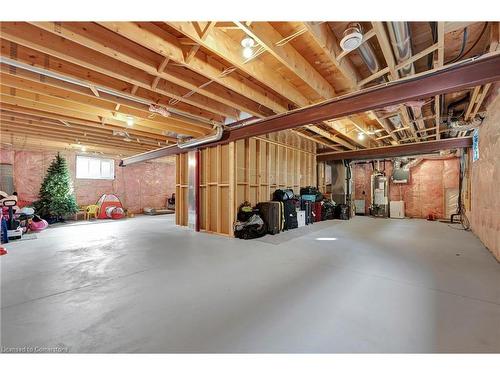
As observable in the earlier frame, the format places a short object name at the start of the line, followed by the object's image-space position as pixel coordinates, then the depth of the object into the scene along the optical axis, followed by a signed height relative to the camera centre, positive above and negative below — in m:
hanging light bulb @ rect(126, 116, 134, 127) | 4.74 +1.52
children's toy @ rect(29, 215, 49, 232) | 5.94 -0.96
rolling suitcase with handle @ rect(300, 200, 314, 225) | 7.16 -0.63
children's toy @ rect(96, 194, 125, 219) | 8.70 -0.73
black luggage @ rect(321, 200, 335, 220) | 8.35 -0.82
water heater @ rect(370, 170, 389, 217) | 9.59 -0.25
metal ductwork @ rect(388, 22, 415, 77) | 2.04 +1.50
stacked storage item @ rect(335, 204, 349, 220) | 8.59 -0.89
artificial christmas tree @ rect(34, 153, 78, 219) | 7.35 -0.12
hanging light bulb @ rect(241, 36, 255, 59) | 2.33 +1.58
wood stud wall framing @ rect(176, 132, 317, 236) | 5.49 +0.38
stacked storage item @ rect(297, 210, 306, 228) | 6.75 -0.91
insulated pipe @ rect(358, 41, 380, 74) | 2.47 +1.58
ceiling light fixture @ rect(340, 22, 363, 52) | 2.03 +1.44
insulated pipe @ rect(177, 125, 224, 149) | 5.02 +1.27
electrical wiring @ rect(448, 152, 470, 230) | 6.40 -0.37
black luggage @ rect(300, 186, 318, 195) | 7.32 -0.05
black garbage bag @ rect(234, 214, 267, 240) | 5.10 -0.92
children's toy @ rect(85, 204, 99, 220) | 8.63 -0.85
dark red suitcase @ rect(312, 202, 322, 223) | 7.83 -0.77
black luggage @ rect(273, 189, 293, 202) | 6.15 -0.15
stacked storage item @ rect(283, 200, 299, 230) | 6.12 -0.72
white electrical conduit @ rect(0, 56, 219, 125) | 2.57 +1.51
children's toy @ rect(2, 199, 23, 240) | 4.62 -0.75
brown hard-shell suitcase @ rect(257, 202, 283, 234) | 5.53 -0.63
